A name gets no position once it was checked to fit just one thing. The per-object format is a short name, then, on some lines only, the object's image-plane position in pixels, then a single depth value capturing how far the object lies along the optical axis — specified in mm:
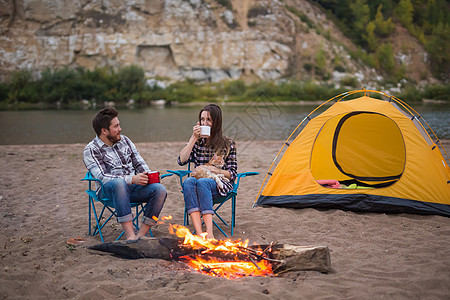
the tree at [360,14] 52406
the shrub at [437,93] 35062
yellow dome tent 4355
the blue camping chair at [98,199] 3311
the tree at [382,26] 52531
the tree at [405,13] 54625
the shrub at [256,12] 42781
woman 3320
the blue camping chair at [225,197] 3551
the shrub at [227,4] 42172
